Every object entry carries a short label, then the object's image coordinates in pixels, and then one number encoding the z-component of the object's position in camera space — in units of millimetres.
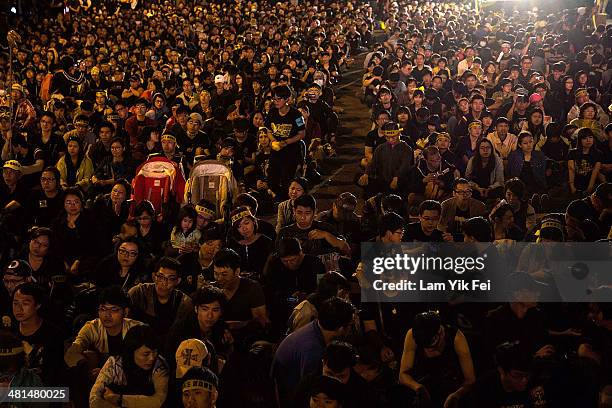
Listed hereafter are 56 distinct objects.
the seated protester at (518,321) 6141
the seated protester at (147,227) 8609
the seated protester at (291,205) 8781
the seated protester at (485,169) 10559
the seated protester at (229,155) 10482
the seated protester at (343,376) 5117
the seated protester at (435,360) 5691
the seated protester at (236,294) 6602
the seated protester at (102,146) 11461
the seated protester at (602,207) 8320
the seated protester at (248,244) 7707
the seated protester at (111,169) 10961
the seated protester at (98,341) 6117
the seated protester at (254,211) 8219
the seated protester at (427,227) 7633
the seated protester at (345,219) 8195
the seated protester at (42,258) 7910
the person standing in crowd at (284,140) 11742
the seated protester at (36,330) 6250
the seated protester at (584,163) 11008
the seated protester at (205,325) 6086
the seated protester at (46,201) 9680
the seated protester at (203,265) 7406
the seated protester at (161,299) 6629
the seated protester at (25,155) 10871
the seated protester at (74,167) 11125
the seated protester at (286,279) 6941
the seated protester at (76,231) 8633
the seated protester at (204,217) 8477
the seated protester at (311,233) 7664
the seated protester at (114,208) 9148
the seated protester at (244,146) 12008
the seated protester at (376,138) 11750
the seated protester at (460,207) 8875
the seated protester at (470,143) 11188
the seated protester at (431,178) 9914
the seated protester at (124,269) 7469
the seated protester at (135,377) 5527
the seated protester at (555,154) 11578
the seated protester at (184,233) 8305
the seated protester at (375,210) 8374
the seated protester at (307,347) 5586
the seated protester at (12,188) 9938
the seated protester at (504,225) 8094
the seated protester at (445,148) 10781
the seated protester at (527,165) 11273
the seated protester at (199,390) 5105
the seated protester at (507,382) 5258
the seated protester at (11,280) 7301
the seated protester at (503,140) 11508
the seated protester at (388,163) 10555
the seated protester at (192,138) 11820
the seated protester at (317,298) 6227
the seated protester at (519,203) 8798
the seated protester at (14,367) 5613
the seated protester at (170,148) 10750
